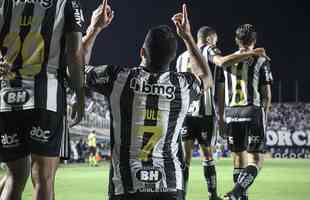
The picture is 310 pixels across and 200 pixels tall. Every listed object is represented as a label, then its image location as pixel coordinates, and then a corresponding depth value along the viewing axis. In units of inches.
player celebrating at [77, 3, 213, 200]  174.9
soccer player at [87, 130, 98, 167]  1055.4
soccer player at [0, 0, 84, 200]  178.4
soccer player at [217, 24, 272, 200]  334.3
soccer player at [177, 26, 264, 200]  376.2
